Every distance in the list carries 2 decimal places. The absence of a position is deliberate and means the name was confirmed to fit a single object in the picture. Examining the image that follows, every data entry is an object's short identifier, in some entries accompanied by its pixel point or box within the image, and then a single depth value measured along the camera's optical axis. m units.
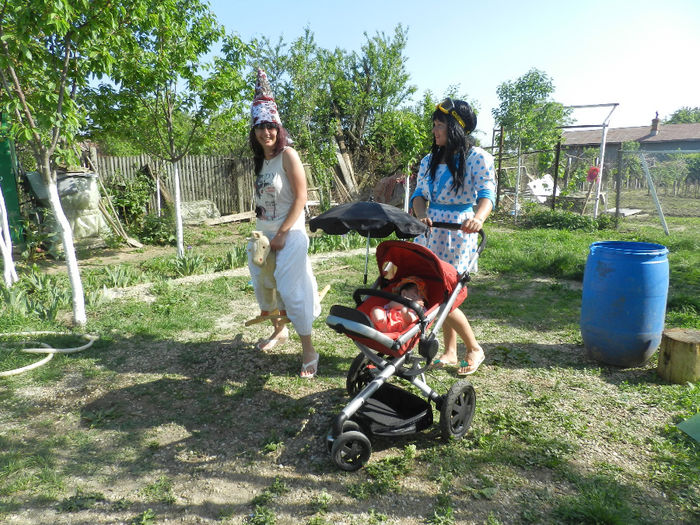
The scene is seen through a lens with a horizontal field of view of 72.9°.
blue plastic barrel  3.84
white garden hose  3.82
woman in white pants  3.56
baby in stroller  2.88
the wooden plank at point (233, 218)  12.84
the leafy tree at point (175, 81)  7.20
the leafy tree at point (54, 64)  3.88
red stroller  2.66
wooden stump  3.66
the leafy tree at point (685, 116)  56.13
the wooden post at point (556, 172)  12.42
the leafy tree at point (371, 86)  17.30
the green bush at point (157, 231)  10.25
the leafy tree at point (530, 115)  16.41
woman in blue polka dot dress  3.35
